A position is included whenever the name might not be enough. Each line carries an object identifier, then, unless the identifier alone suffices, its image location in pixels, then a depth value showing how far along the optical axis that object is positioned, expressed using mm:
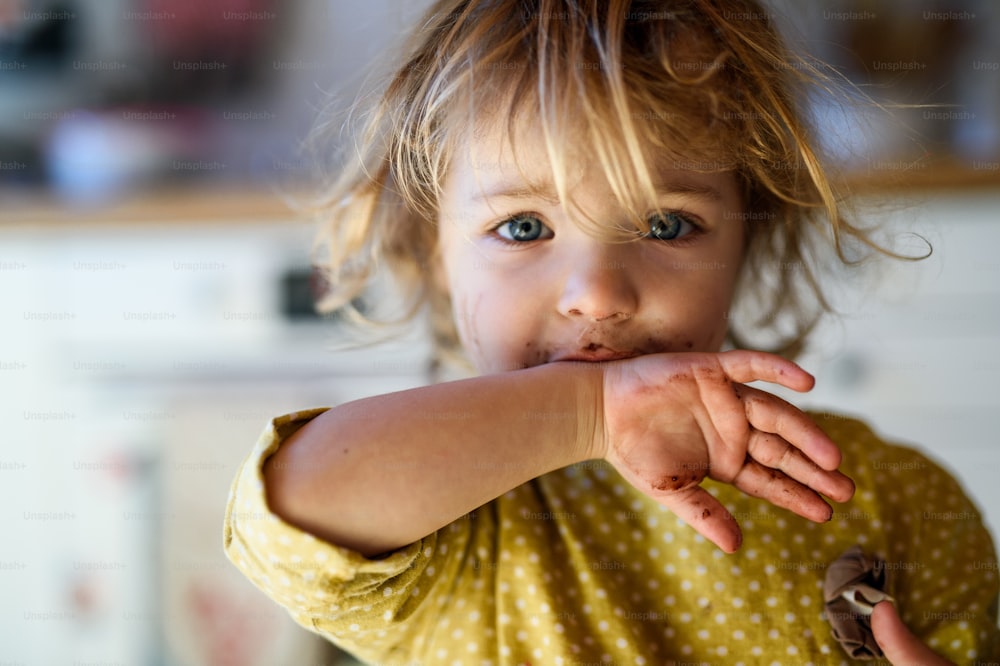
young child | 586
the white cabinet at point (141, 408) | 1794
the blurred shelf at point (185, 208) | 1813
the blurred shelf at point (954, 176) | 1537
